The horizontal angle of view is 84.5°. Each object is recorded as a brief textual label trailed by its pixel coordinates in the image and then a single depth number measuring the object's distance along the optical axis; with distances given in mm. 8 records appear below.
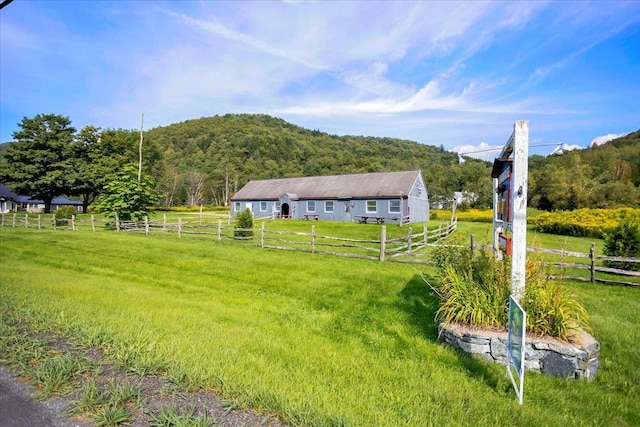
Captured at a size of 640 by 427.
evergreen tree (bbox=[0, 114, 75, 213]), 41344
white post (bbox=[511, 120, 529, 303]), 4969
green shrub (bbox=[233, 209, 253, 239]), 18578
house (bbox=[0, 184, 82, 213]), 49844
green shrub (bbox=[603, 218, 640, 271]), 10750
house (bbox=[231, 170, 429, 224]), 30219
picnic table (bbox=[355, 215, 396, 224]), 29906
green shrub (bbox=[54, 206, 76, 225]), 28981
